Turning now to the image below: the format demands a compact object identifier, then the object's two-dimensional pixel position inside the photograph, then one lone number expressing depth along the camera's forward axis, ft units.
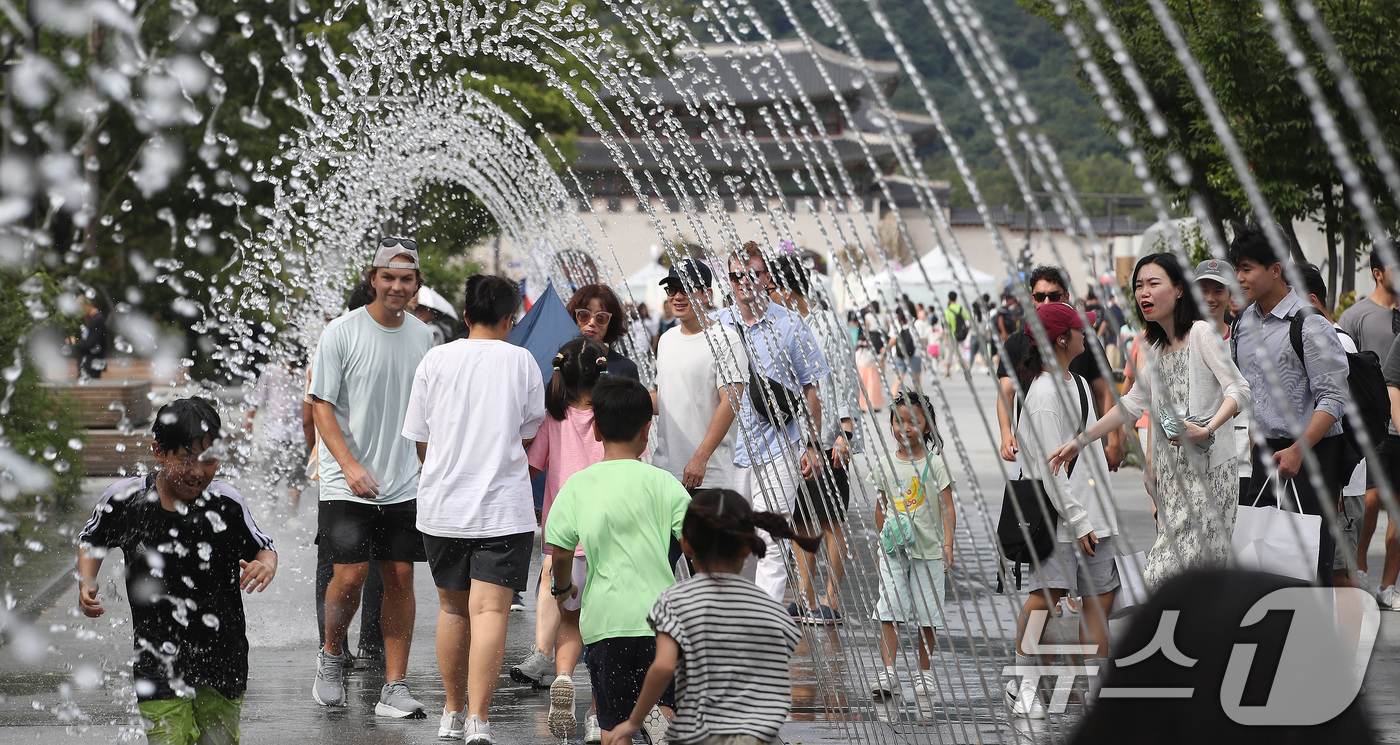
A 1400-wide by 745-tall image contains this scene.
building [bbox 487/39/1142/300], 330.75
